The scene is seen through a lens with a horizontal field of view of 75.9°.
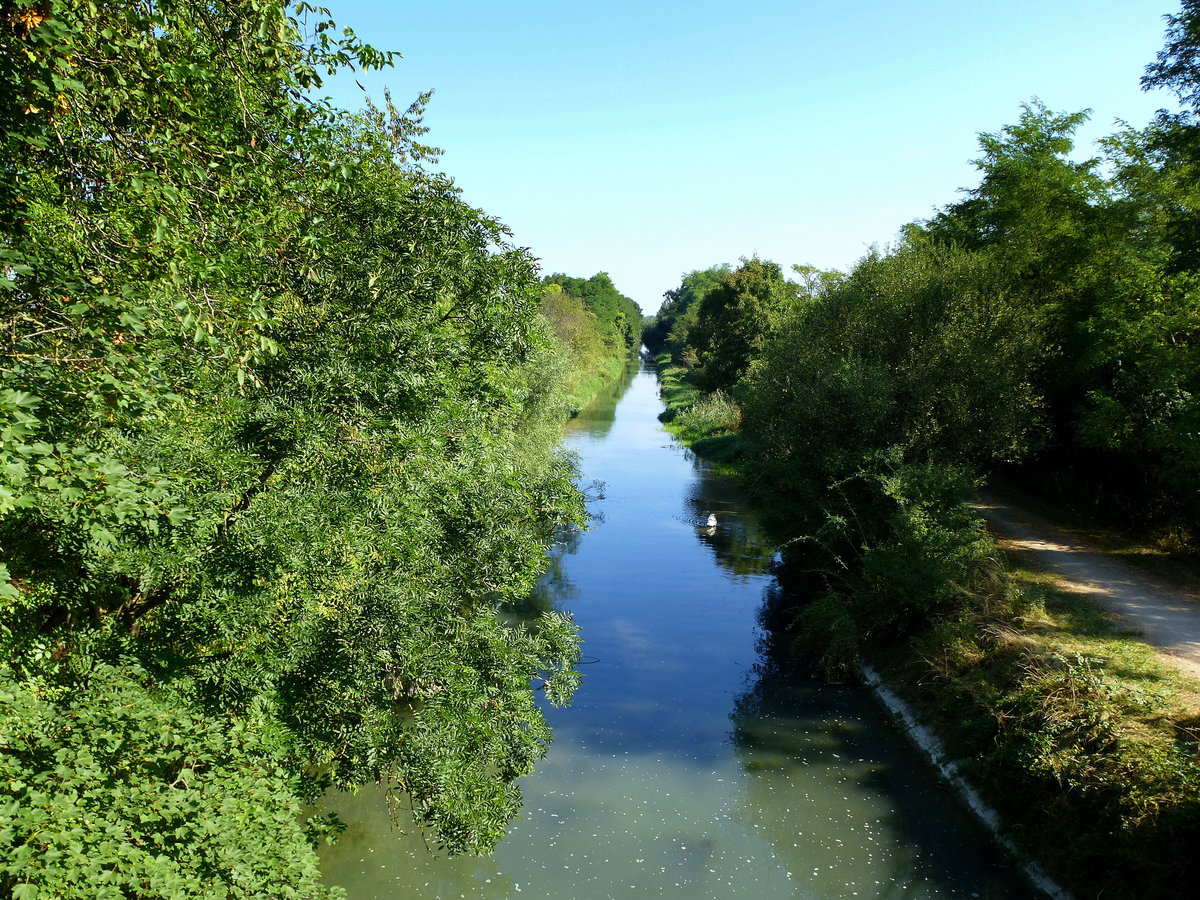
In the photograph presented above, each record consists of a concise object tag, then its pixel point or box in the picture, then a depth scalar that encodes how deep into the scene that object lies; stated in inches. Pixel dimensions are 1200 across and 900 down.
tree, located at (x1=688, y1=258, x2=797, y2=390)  1747.0
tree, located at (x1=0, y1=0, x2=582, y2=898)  244.5
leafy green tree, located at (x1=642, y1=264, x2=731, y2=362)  4480.6
